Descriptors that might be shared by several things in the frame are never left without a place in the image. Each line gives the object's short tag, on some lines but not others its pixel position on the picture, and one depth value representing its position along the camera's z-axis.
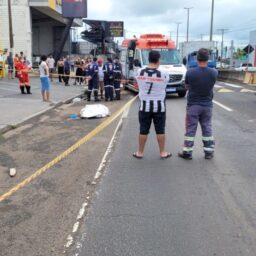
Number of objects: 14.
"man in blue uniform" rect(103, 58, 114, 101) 19.05
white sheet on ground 14.05
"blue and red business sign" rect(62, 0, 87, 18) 37.53
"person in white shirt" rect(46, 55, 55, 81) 33.12
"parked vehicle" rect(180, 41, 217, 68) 43.09
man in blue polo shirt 7.95
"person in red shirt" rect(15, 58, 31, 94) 20.67
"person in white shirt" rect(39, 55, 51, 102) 17.66
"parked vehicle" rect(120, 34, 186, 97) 20.62
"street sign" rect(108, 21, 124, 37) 59.84
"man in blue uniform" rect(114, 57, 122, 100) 19.36
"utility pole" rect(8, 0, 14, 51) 32.88
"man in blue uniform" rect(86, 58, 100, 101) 19.80
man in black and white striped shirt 7.82
